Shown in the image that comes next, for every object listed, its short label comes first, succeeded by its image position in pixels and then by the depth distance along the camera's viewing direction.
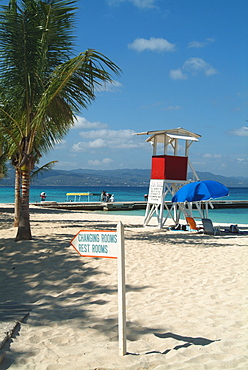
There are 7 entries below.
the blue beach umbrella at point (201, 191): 13.67
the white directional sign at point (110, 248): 3.55
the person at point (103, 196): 42.25
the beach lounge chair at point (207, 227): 14.18
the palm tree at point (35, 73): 9.29
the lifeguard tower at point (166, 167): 15.61
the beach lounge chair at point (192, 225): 14.70
